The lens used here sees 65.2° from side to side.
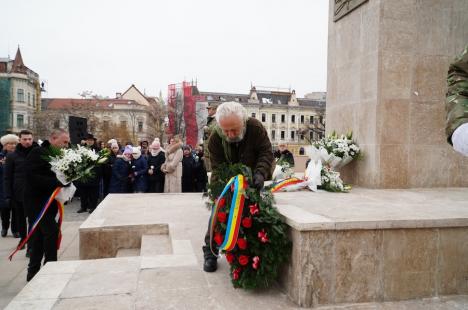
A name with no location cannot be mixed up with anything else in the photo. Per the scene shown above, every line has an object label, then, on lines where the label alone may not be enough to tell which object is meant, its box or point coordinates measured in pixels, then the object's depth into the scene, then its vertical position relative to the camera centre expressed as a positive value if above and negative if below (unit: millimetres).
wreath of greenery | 3318 -891
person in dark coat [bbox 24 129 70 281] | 4820 -809
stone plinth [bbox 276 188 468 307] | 3184 -996
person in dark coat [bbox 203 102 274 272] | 3697 +0
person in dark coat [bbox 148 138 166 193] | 10406 -713
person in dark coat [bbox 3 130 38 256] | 6859 -636
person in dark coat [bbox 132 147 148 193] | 10375 -794
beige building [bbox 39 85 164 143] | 40469 +4397
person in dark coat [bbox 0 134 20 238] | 7660 -1392
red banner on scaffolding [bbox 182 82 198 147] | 41125 +3196
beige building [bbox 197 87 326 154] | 79562 +7747
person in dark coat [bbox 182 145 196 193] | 10906 -817
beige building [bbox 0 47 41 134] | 56750 +7923
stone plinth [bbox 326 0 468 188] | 6309 +992
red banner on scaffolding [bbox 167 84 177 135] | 42009 +4642
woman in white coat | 9727 -600
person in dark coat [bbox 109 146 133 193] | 10375 -868
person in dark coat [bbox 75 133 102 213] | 10305 -1398
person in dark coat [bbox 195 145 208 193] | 11148 -955
